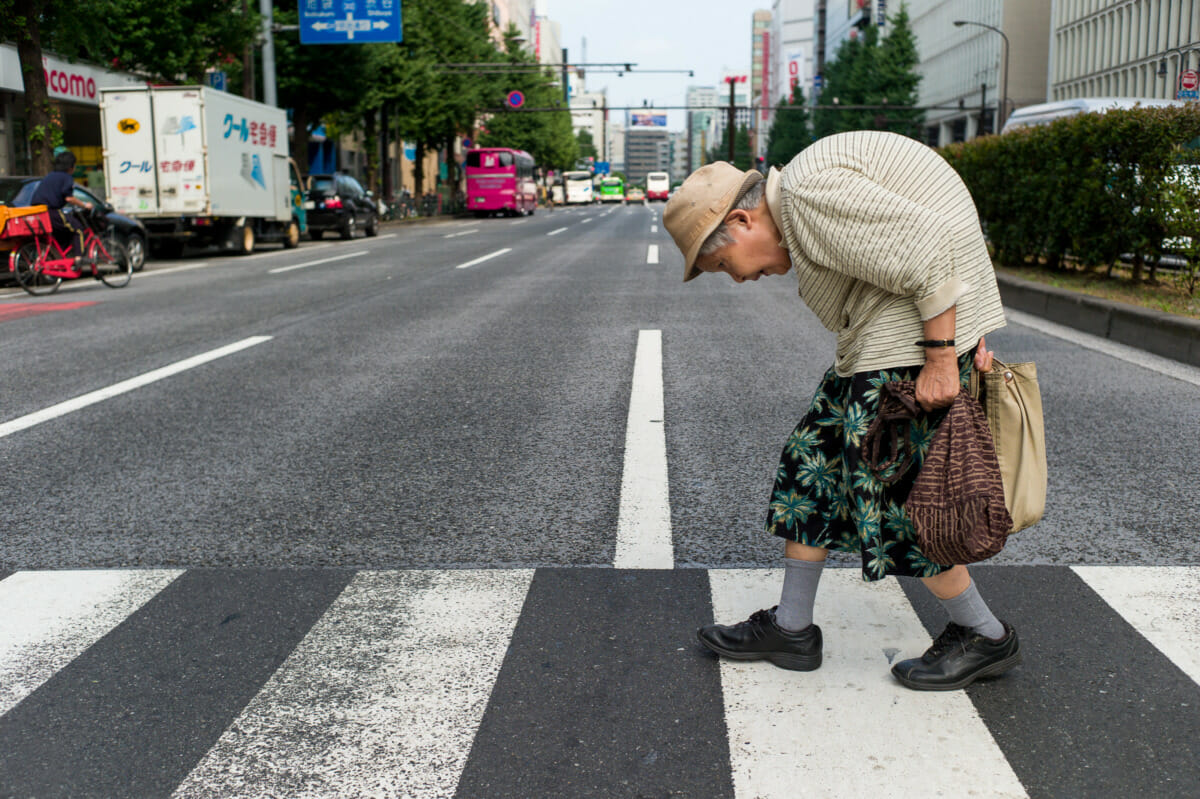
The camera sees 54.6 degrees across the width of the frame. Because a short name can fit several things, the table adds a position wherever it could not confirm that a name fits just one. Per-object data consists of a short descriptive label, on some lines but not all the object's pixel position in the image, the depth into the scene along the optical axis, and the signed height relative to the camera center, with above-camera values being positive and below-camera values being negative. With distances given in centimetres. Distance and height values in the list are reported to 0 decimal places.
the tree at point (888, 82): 6844 +729
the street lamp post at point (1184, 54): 3979 +526
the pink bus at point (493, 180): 5403 +118
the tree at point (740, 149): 15325 +805
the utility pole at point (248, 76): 2825 +316
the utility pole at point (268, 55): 2812 +379
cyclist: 1412 +9
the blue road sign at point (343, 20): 3112 +496
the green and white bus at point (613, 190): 10194 +133
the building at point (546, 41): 16148 +2433
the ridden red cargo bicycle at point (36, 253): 1401 -56
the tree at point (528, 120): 7394 +596
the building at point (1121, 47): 4494 +684
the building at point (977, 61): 6612 +860
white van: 2009 +172
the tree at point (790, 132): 9129 +584
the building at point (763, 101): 17062 +1570
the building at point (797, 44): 13911 +1961
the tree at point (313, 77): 3350 +376
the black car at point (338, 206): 2923 +0
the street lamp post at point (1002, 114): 5518 +453
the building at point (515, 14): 10360 +1992
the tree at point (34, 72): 1917 +226
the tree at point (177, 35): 2434 +363
